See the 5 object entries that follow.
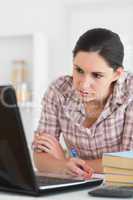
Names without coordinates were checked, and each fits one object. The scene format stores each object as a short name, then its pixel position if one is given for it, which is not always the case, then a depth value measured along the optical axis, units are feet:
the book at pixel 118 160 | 4.07
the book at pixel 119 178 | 4.10
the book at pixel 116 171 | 4.10
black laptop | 3.47
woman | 5.36
